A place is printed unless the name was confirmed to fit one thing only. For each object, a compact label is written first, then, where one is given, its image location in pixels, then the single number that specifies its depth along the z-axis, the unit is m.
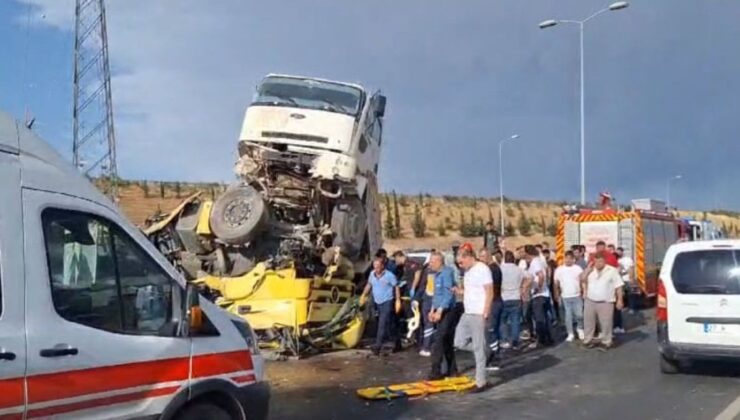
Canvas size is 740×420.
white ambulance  5.05
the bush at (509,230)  56.65
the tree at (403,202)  69.50
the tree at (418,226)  53.06
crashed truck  14.47
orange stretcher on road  10.48
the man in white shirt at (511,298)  14.78
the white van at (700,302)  11.66
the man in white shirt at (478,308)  10.98
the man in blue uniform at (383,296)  14.64
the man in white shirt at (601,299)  15.44
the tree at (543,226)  60.34
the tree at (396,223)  50.66
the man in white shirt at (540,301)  16.19
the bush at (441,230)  55.35
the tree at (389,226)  49.75
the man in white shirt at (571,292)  16.56
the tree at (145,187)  56.30
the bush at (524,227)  57.84
